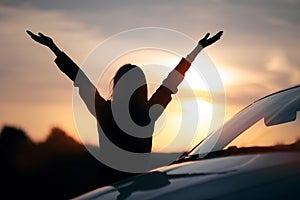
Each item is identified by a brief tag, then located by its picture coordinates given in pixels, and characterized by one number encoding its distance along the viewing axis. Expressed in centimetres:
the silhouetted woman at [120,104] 855
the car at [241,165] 409
